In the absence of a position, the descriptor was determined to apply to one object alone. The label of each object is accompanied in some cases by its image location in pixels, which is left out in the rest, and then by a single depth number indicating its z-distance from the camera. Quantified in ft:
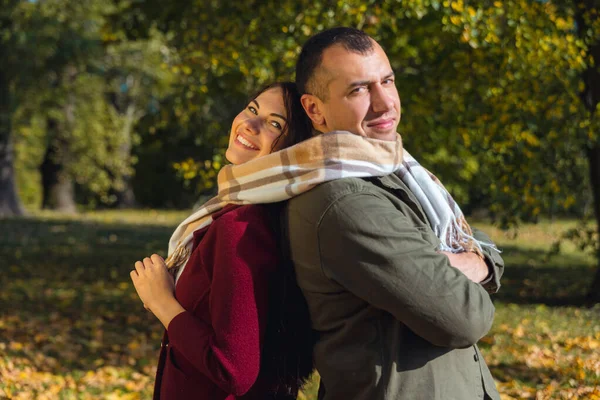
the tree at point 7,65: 53.31
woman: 6.24
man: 5.72
